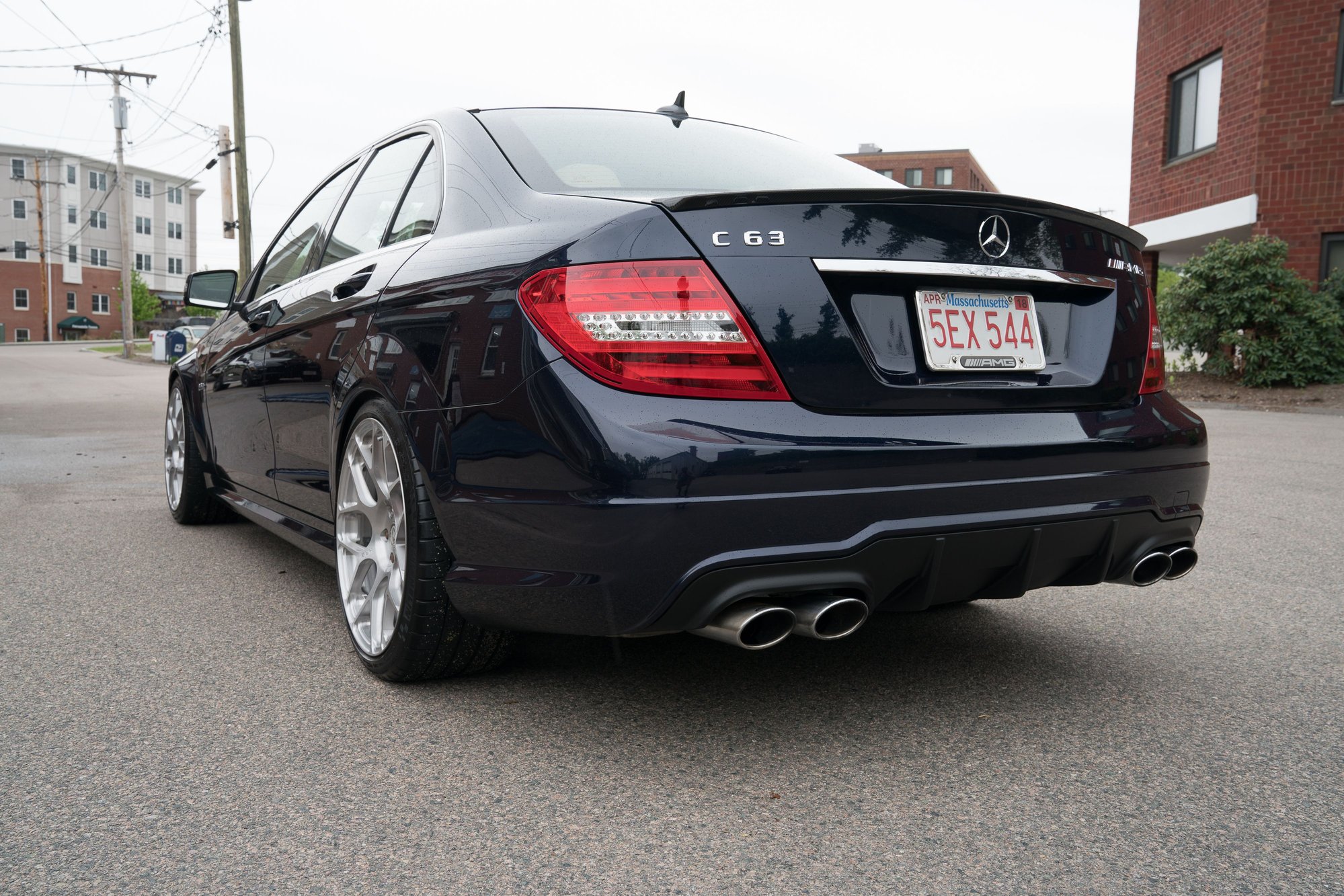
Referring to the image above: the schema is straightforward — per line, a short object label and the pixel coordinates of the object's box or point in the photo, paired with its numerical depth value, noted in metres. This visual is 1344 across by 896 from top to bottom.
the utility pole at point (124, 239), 40.56
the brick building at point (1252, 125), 17.41
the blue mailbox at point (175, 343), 34.72
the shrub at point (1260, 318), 16.16
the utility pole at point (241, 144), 26.48
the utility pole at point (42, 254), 75.60
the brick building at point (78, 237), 80.44
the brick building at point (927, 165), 81.06
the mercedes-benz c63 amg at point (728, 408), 2.25
